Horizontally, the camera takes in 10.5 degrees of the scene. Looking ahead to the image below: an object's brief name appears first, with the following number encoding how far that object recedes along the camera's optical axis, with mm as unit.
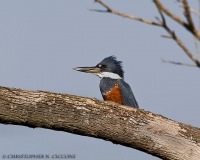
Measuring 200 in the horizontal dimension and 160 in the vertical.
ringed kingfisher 17547
